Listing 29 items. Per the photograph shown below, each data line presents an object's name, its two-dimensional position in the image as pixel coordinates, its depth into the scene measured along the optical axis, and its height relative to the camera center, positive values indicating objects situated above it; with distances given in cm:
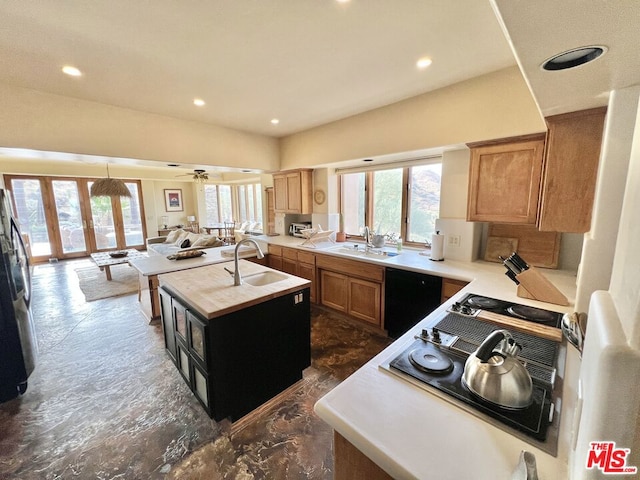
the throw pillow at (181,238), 611 -76
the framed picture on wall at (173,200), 861 +24
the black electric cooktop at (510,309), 140 -62
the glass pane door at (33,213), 611 -9
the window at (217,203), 942 +13
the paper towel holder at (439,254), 270 -53
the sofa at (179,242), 539 -81
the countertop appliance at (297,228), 448 -39
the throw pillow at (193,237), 586 -70
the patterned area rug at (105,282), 444 -142
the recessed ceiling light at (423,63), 193 +107
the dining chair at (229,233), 767 -87
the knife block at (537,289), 164 -57
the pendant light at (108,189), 557 +41
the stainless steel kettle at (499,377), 80 -56
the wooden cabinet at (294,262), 357 -84
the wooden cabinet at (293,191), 413 +24
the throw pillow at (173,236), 672 -76
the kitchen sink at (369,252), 303 -59
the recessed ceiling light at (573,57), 82 +49
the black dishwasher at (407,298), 240 -92
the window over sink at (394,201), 320 +4
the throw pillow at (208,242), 532 -74
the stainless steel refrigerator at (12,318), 202 -88
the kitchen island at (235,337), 173 -96
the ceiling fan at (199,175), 674 +84
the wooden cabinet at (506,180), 198 +18
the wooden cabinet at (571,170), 148 +19
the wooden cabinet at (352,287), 288 -100
